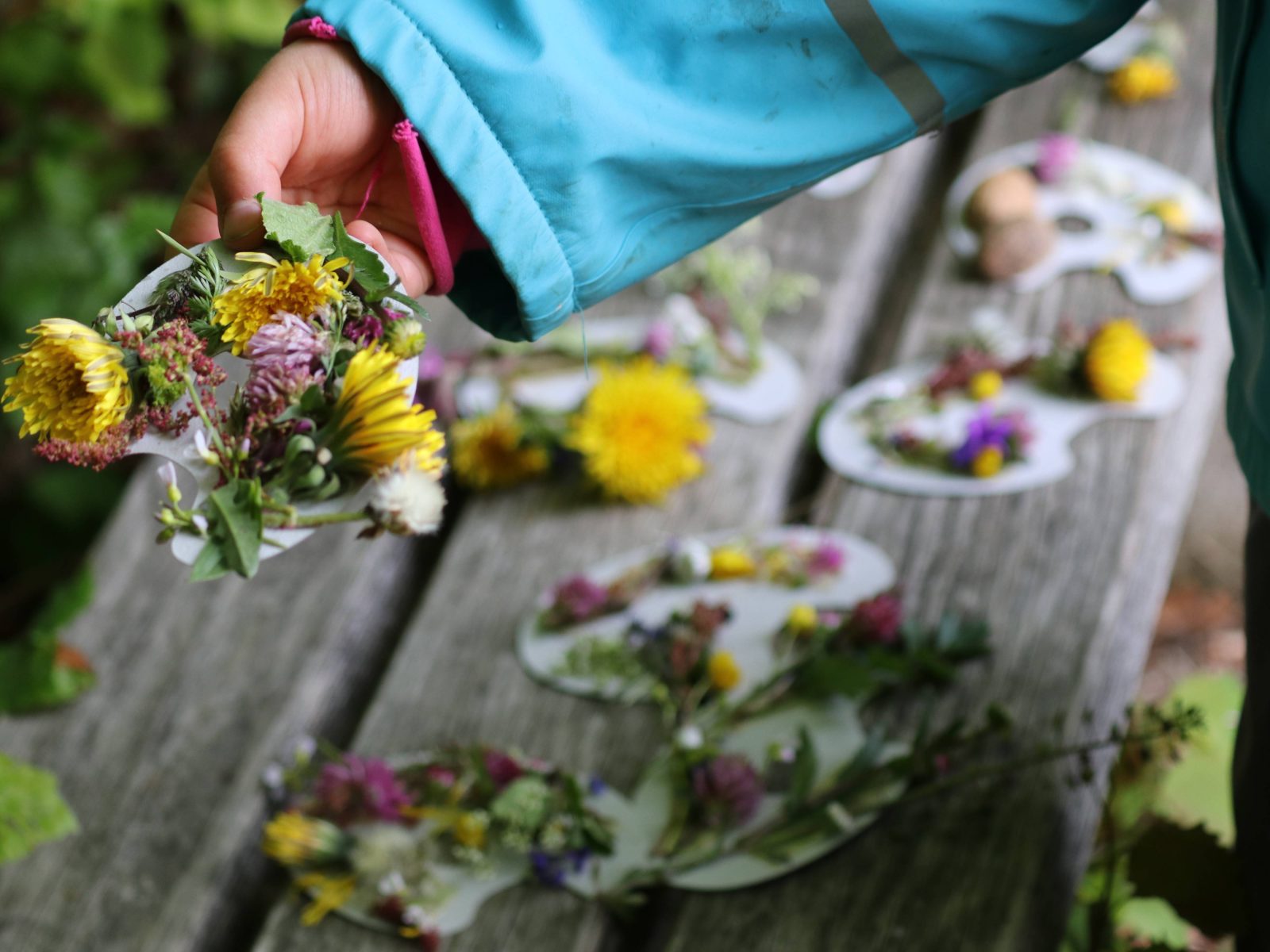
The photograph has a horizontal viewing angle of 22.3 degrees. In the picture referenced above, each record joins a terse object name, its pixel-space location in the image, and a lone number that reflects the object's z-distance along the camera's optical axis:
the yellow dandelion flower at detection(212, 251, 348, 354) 1.01
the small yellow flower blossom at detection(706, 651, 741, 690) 1.19
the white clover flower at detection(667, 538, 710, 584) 1.22
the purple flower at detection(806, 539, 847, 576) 1.22
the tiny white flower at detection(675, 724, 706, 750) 1.17
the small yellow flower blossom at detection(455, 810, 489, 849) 1.16
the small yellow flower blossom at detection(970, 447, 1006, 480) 1.24
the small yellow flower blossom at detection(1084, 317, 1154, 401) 1.25
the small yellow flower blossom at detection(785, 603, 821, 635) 1.20
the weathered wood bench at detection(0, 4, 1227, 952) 1.15
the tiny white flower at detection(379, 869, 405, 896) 1.15
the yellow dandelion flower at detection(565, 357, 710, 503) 1.24
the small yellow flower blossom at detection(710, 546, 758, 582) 1.23
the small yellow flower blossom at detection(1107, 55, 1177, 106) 1.38
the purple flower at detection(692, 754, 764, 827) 1.15
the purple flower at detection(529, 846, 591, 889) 1.15
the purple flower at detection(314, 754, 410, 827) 1.17
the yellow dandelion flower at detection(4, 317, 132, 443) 0.99
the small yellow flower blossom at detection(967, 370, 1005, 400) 1.27
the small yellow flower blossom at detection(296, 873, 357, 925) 1.15
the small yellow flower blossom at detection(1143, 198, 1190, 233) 1.32
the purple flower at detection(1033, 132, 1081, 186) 1.35
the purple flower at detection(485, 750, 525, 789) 1.17
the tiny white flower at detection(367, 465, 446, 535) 1.01
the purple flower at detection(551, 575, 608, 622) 1.21
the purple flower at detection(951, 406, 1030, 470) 1.24
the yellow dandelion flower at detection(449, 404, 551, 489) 1.26
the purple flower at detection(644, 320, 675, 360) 1.29
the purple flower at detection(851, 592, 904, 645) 1.19
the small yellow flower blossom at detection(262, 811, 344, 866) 1.16
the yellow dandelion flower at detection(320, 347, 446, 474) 1.01
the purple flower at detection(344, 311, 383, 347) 1.02
